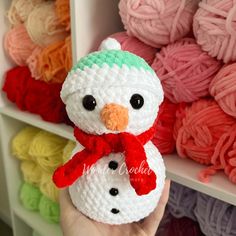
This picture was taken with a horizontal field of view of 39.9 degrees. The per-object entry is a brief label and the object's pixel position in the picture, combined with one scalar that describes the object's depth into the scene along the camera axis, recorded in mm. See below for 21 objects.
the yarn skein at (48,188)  924
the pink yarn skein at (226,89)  545
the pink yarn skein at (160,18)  605
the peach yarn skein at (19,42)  911
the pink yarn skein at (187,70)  594
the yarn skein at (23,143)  992
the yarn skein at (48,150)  905
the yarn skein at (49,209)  968
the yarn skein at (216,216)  638
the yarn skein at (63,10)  765
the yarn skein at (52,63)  822
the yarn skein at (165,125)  656
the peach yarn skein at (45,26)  815
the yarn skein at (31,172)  1007
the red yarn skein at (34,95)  837
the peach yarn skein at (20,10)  882
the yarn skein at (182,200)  732
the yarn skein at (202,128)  583
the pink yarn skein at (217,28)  526
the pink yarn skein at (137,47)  674
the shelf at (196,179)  556
